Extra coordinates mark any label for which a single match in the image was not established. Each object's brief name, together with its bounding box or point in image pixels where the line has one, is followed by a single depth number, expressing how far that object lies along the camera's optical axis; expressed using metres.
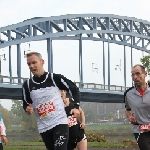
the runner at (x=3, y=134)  7.59
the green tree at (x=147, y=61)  45.47
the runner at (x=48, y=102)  5.66
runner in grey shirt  5.99
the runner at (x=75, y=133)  7.15
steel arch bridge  44.25
